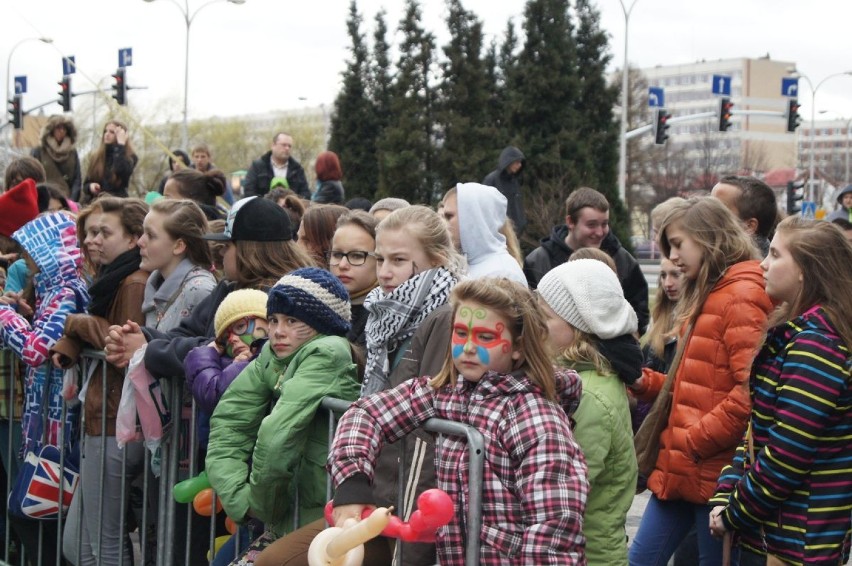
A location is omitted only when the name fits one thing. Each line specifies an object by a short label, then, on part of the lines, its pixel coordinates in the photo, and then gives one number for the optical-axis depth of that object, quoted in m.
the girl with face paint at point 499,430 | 3.10
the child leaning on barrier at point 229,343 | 4.42
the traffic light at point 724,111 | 31.97
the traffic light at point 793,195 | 39.40
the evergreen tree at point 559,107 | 32.34
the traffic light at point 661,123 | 31.97
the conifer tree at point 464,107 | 34.19
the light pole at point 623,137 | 32.12
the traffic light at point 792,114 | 33.72
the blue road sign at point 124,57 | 38.69
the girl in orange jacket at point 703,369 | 4.08
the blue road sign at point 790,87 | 35.98
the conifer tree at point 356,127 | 39.06
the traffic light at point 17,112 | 41.69
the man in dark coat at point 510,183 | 11.23
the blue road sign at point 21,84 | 46.97
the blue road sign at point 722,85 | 38.70
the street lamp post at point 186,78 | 37.06
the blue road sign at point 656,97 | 38.78
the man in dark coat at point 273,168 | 12.23
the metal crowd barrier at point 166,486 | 4.56
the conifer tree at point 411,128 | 35.28
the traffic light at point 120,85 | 34.59
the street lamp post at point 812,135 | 60.71
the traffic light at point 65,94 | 35.94
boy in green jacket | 3.82
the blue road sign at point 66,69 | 38.79
